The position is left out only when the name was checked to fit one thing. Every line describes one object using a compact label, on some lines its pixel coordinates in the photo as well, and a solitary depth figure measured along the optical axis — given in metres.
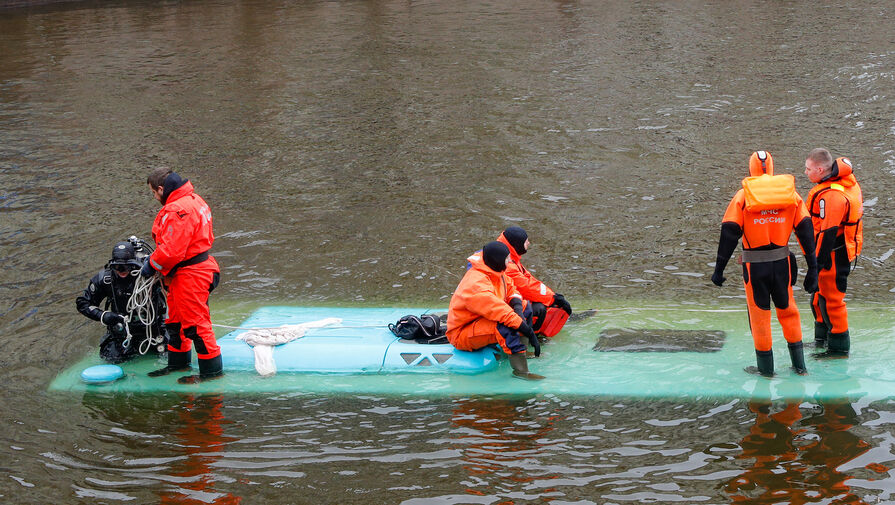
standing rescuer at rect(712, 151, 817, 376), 14.21
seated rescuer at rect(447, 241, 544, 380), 15.77
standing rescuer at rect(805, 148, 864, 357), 14.82
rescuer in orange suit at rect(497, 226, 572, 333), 17.12
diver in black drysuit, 16.94
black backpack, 17.37
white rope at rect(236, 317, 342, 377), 17.09
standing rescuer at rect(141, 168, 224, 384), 15.71
